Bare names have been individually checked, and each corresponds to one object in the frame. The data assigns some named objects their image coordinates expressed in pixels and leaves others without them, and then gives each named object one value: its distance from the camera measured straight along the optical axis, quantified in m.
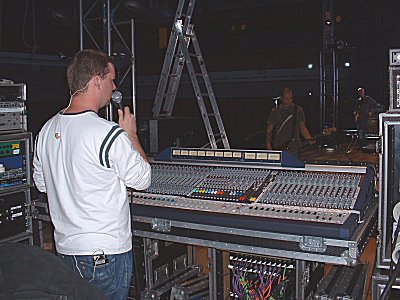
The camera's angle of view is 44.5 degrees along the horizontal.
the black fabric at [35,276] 1.01
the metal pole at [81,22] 5.40
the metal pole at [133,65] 5.40
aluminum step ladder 5.53
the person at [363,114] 6.32
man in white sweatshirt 1.79
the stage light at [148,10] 5.82
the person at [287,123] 5.69
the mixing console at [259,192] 2.03
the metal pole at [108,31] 5.12
